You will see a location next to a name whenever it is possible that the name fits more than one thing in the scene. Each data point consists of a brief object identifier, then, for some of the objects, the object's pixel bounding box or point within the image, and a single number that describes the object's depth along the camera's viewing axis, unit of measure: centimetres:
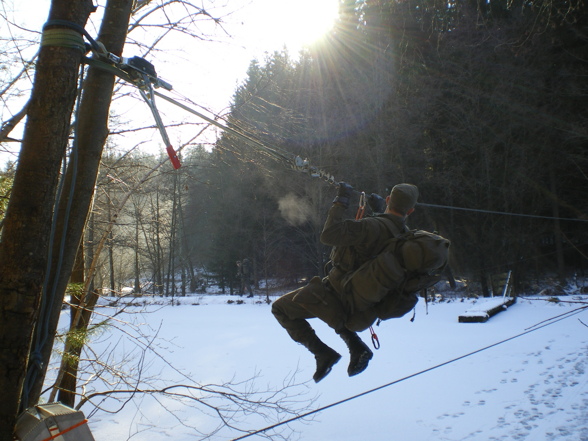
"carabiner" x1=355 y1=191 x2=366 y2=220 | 371
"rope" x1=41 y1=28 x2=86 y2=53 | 193
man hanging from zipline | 322
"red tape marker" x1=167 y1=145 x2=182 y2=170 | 234
